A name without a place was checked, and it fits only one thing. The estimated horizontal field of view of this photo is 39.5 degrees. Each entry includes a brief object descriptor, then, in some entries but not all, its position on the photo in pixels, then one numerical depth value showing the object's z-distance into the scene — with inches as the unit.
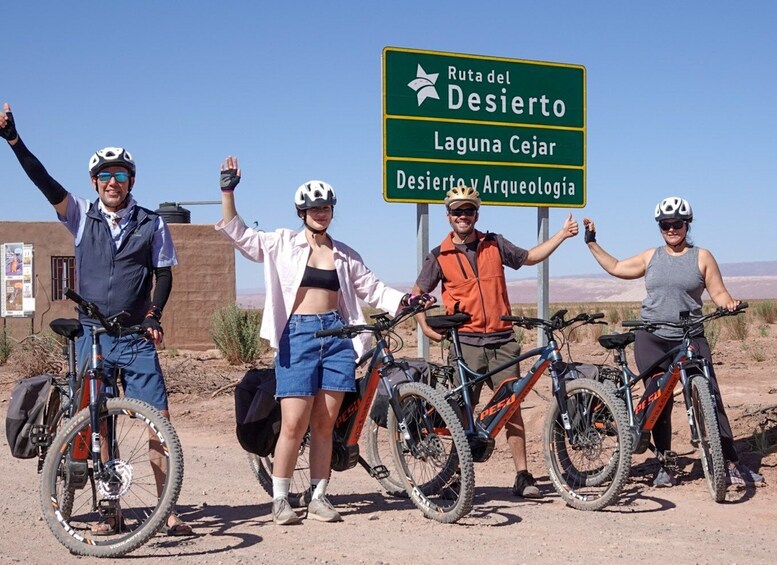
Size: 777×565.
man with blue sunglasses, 240.8
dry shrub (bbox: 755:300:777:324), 1419.8
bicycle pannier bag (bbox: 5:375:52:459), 250.4
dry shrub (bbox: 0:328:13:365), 781.3
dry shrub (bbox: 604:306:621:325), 1501.6
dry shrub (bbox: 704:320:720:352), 780.0
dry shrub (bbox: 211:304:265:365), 751.1
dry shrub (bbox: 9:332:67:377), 633.6
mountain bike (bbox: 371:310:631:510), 276.4
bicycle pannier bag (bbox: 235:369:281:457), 268.7
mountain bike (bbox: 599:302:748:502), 283.0
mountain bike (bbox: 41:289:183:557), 218.4
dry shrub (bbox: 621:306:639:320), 1344.7
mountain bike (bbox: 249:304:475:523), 259.3
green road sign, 422.3
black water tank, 1020.5
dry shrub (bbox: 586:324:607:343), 1061.8
